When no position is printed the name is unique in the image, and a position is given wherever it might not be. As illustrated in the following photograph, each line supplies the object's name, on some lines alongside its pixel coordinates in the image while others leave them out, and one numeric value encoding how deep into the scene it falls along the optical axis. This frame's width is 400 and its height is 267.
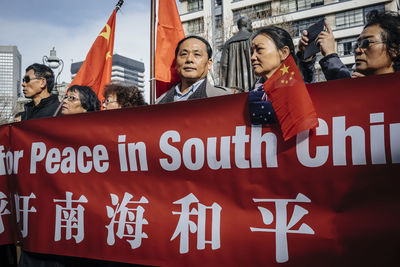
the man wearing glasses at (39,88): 3.57
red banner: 1.46
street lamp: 7.99
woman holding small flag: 1.55
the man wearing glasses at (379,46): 1.93
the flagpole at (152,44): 3.85
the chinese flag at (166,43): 3.71
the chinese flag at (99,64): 4.32
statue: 4.00
